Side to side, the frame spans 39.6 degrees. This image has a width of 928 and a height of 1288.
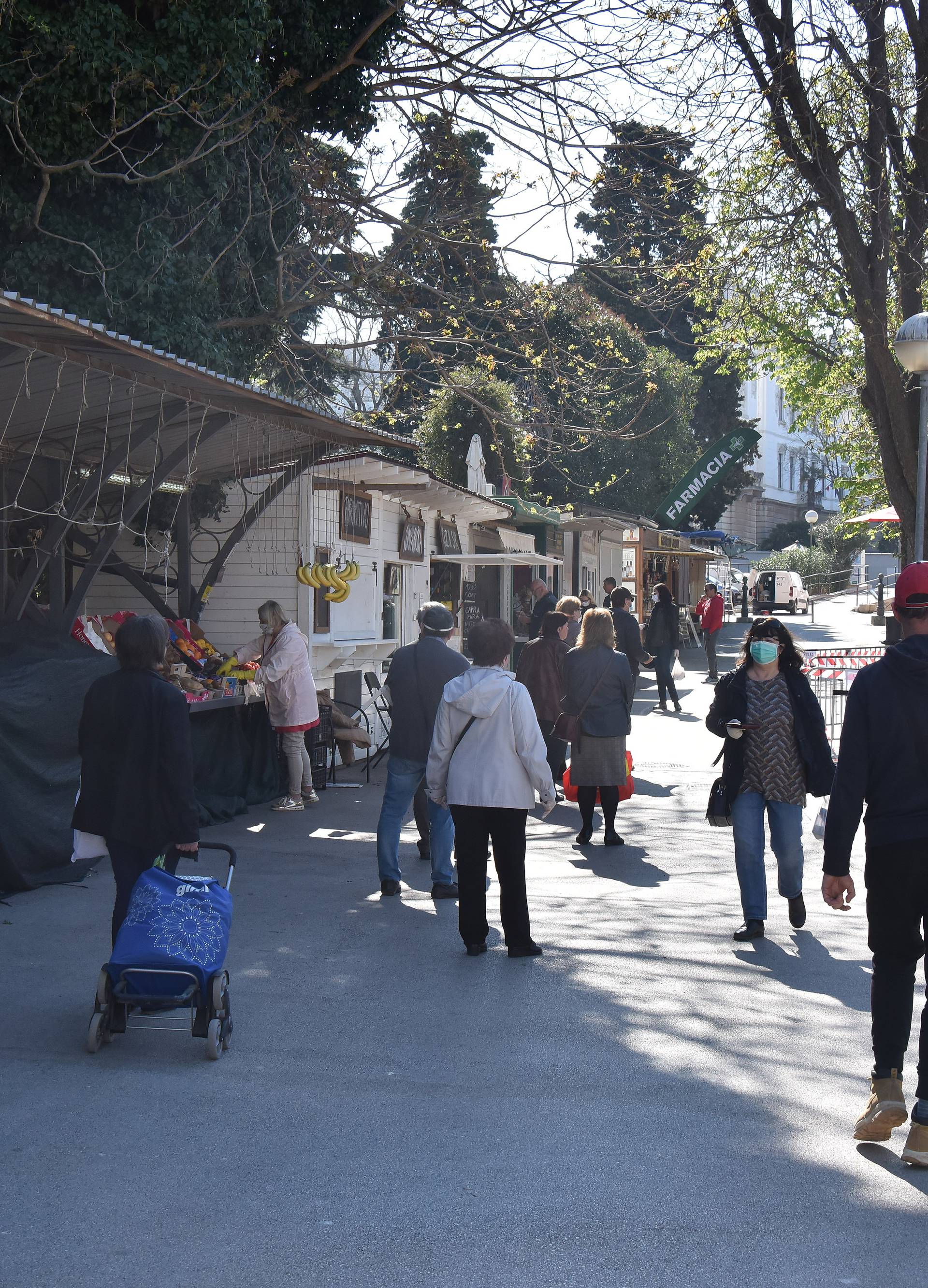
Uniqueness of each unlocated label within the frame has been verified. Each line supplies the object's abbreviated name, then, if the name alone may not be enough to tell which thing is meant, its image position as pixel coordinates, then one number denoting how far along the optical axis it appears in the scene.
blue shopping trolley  5.10
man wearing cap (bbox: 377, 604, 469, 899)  8.31
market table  10.91
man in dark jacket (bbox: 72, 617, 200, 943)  5.46
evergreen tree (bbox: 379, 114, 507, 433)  14.17
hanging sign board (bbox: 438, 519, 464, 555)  19.69
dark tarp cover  8.18
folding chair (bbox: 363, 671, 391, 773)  14.33
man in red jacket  25.91
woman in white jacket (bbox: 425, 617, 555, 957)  6.74
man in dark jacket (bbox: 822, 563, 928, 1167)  4.30
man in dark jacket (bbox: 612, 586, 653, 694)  16.28
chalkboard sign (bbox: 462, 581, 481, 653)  22.16
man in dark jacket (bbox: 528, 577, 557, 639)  18.06
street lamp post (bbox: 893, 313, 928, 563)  9.20
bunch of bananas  13.70
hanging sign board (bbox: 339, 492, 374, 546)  14.91
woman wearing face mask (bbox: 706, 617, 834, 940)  7.06
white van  46.31
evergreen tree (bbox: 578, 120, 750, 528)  13.52
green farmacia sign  30.72
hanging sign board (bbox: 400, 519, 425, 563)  17.42
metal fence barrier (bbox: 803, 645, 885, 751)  15.56
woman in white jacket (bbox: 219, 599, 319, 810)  11.55
